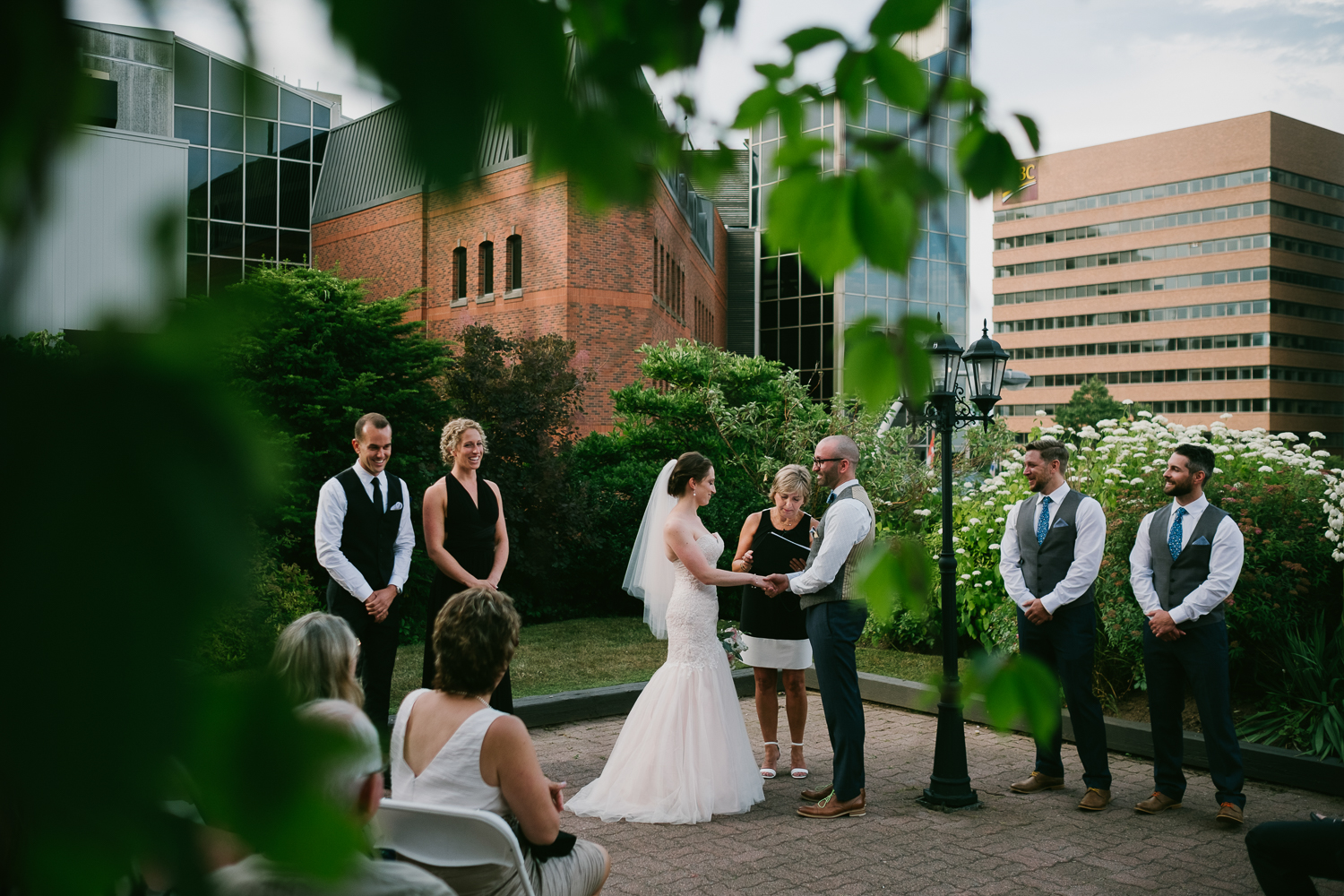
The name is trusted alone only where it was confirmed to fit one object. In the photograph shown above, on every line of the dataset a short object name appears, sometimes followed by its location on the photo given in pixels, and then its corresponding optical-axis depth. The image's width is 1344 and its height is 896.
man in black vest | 6.38
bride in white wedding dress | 6.25
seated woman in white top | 3.60
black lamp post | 6.45
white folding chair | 3.31
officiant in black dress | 6.89
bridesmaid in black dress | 6.82
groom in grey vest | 6.06
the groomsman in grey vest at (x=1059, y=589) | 6.46
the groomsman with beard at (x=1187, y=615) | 6.14
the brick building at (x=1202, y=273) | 94.75
